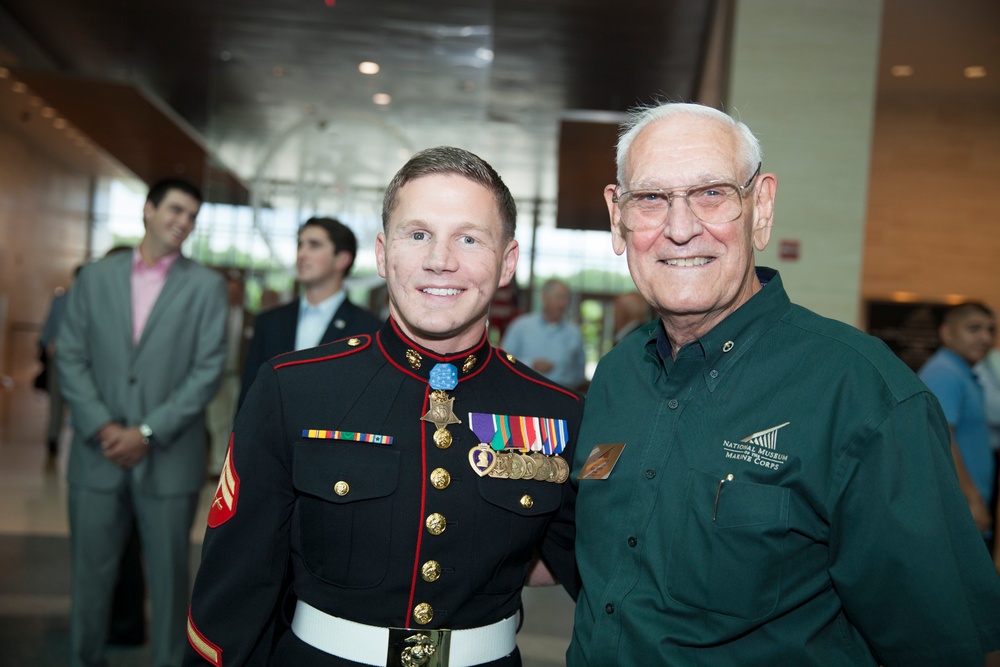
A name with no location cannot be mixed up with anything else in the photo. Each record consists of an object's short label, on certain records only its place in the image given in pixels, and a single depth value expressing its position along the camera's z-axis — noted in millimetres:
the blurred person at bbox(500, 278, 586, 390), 6590
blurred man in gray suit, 3104
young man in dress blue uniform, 1477
